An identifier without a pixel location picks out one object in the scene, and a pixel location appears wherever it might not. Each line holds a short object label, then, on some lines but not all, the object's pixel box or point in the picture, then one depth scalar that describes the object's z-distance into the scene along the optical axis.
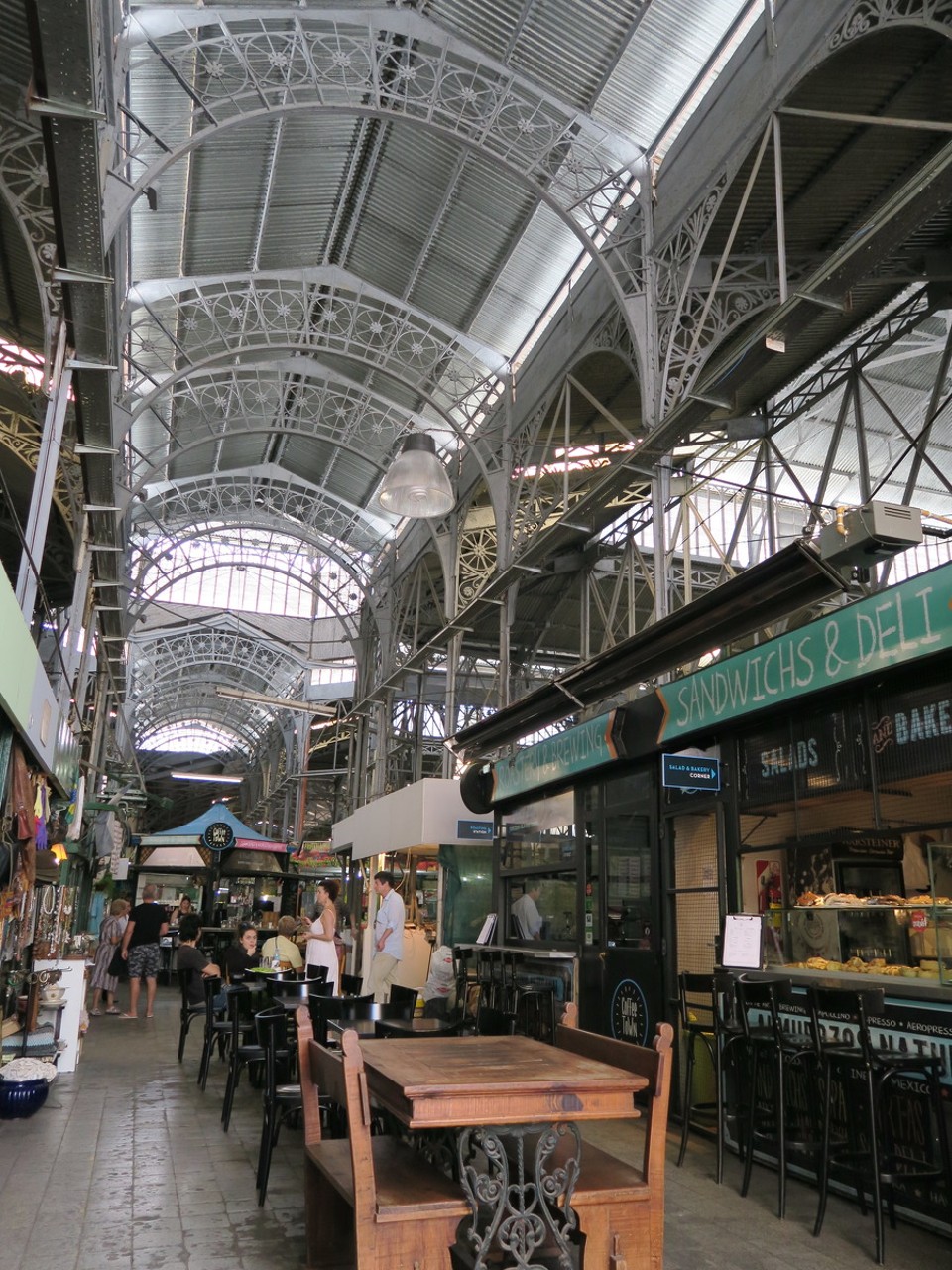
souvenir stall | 7.63
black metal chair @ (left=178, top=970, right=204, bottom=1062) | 10.05
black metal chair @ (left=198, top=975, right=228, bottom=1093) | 8.70
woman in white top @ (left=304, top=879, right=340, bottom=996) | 9.88
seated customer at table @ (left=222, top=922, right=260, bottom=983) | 10.73
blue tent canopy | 24.27
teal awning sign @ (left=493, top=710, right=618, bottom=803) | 9.24
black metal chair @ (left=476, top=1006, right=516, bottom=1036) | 5.46
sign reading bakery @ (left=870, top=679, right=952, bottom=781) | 5.52
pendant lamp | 6.72
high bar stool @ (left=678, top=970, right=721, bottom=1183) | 6.27
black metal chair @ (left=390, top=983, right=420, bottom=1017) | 7.01
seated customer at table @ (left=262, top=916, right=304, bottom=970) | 10.45
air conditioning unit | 5.75
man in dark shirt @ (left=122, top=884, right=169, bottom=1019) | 14.63
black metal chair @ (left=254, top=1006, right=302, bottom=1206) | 5.14
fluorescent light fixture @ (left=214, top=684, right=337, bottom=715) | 26.80
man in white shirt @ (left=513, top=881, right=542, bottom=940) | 11.15
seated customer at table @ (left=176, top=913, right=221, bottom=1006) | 11.67
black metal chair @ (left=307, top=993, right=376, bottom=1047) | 6.79
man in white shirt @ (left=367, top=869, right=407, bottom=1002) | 9.99
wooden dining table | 3.24
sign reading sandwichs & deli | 5.20
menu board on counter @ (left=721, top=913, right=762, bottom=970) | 6.49
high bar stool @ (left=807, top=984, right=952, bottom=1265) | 4.70
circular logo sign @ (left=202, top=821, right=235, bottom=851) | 24.17
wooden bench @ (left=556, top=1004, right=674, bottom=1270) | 3.61
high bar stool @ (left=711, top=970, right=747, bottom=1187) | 5.79
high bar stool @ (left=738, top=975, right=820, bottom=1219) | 5.14
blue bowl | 6.96
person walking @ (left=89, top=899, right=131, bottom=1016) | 14.63
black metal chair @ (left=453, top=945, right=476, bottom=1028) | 10.70
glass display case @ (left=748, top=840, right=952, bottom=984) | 5.40
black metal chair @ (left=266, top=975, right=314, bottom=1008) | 7.42
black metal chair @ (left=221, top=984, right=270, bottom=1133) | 6.88
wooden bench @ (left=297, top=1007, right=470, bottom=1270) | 3.29
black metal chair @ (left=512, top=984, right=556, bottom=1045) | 8.19
